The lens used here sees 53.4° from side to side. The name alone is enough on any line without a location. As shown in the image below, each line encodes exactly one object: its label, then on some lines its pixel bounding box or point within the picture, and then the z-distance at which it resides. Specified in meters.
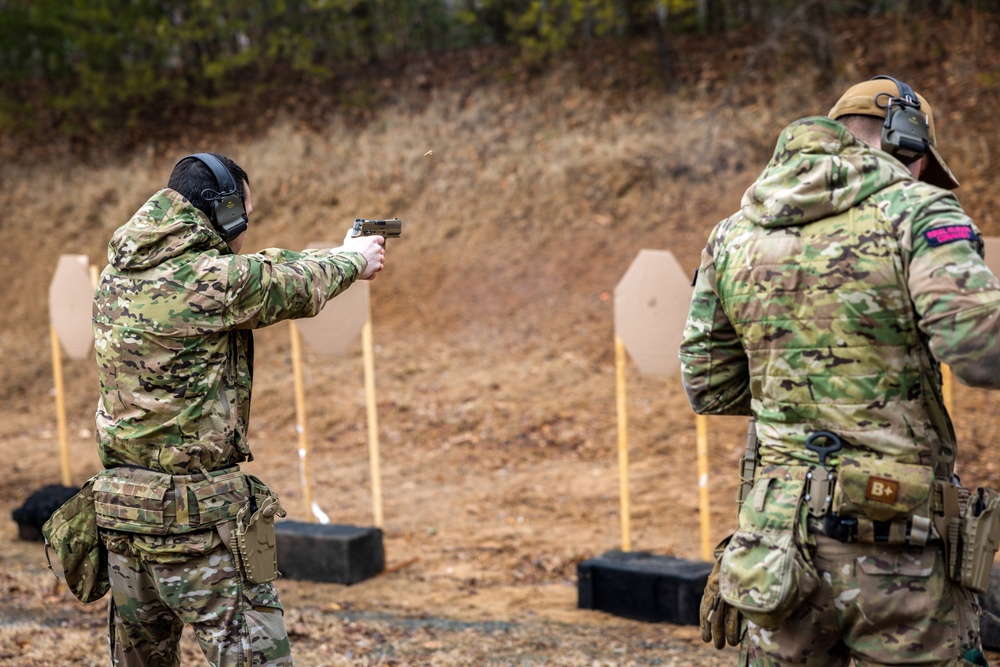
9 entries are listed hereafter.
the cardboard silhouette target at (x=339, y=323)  6.15
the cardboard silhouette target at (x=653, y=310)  5.21
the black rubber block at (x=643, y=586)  4.73
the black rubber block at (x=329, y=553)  5.71
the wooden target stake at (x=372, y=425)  6.06
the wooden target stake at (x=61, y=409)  7.63
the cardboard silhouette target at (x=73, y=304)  7.45
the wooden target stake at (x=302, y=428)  6.30
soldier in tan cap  2.07
